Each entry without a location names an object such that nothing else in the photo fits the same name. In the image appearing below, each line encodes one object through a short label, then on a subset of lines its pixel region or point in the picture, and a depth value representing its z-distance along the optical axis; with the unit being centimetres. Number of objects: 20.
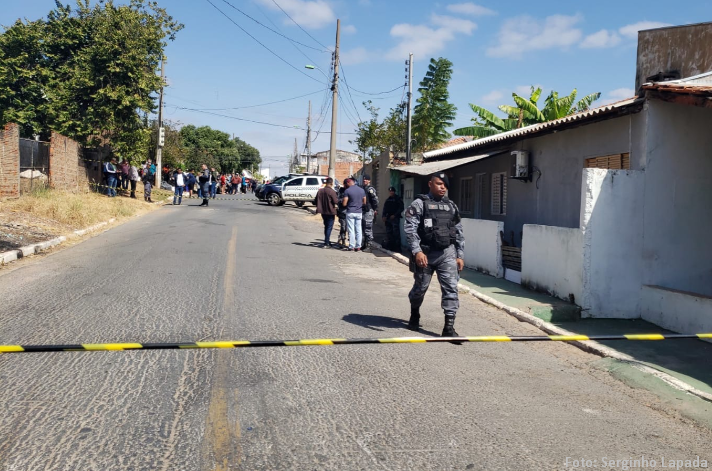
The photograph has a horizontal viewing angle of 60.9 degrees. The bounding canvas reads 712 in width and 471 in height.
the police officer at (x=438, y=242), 680
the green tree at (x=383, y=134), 3422
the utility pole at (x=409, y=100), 2471
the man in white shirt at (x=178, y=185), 2856
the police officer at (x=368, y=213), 1590
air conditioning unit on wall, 1327
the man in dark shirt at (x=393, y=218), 1622
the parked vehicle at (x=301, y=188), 3319
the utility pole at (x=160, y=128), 3612
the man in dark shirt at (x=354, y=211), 1518
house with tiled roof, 838
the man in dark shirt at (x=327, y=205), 1585
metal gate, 1905
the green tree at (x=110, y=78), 2642
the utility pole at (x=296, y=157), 10462
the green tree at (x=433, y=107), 2923
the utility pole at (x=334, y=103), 2983
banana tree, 2075
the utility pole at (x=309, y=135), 5956
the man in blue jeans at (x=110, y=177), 2648
